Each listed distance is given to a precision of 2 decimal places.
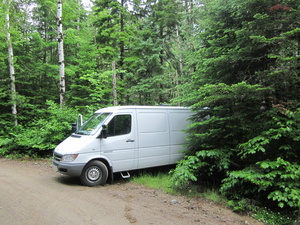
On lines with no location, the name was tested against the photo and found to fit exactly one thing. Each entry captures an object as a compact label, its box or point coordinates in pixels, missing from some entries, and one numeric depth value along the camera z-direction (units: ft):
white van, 20.20
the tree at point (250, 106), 15.12
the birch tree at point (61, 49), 37.91
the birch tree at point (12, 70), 40.95
